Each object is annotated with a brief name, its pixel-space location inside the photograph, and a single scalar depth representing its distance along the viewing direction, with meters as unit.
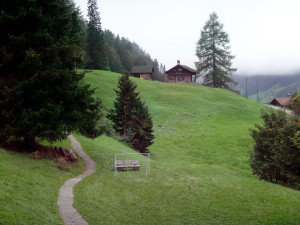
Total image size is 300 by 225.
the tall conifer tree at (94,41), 81.50
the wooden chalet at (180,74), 83.68
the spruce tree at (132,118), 32.56
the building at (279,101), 94.12
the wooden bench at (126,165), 20.93
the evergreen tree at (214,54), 80.38
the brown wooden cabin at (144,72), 92.56
